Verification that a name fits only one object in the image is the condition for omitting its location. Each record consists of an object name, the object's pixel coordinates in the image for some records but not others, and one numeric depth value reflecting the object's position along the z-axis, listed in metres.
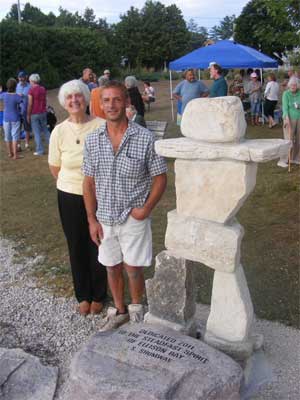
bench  9.50
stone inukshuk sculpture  2.73
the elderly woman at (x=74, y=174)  3.50
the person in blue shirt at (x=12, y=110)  9.55
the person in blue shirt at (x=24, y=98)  10.45
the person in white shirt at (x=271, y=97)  12.57
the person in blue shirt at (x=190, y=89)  10.16
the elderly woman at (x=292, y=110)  8.02
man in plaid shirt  3.06
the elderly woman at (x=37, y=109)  9.77
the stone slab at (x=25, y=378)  3.08
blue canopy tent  12.63
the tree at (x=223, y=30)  87.93
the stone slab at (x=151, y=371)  2.52
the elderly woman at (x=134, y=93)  8.85
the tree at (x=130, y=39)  40.12
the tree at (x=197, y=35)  59.99
